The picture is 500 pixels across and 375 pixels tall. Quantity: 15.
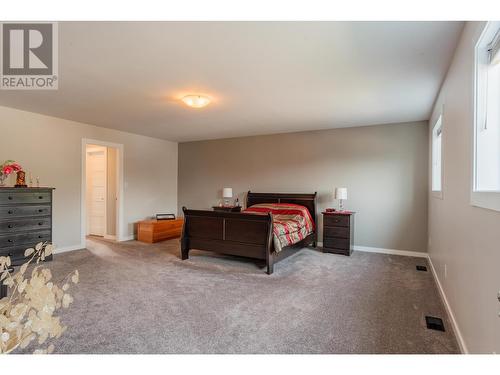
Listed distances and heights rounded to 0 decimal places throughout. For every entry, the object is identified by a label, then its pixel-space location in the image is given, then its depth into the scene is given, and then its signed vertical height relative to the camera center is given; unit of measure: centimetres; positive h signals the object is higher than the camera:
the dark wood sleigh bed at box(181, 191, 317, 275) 399 -75
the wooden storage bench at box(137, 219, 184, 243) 595 -97
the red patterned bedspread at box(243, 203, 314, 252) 412 -59
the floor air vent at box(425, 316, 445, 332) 239 -118
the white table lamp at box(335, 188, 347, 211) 504 -11
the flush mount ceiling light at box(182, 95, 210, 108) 349 +106
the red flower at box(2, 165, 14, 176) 402 +19
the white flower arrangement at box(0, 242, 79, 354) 67 -32
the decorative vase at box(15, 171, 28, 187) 424 +7
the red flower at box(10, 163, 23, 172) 412 +24
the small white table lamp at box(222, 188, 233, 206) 648 -17
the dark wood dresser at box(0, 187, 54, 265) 398 -52
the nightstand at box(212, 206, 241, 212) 631 -51
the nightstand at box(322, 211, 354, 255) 491 -79
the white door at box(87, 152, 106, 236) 655 -19
